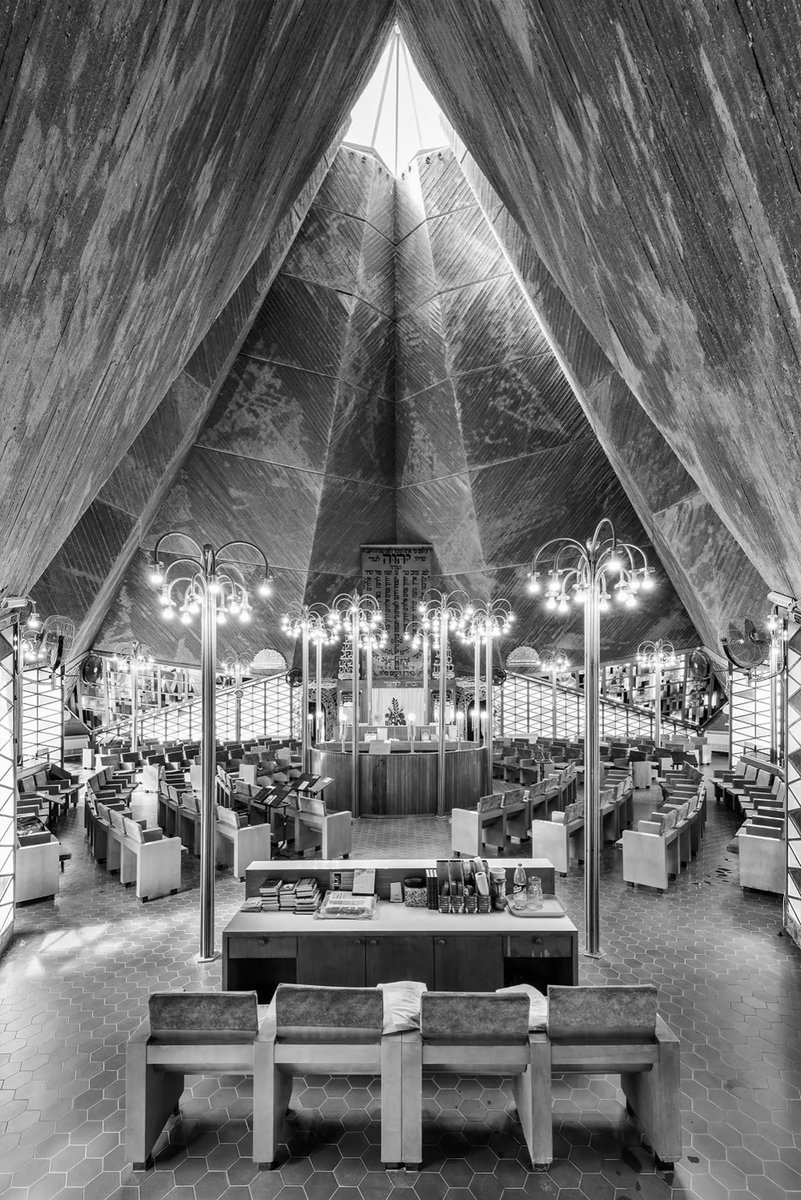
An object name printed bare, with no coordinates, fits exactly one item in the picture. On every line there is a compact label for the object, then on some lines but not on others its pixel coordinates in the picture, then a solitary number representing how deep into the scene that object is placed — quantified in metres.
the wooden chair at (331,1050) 3.75
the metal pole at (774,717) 15.56
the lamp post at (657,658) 19.28
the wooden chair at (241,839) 9.22
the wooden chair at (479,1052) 3.72
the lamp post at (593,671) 6.57
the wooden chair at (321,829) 9.79
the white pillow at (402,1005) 3.93
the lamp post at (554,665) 22.86
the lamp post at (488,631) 14.58
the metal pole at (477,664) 14.90
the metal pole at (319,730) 19.34
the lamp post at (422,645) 23.28
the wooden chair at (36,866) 8.04
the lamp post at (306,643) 14.68
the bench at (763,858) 8.19
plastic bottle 5.47
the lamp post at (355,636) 13.36
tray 5.32
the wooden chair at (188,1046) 3.75
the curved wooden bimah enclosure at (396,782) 13.53
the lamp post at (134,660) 19.40
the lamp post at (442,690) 13.32
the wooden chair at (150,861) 8.26
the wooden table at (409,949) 5.09
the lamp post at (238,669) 22.58
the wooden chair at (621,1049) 3.73
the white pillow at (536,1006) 3.96
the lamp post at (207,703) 6.50
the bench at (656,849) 8.38
